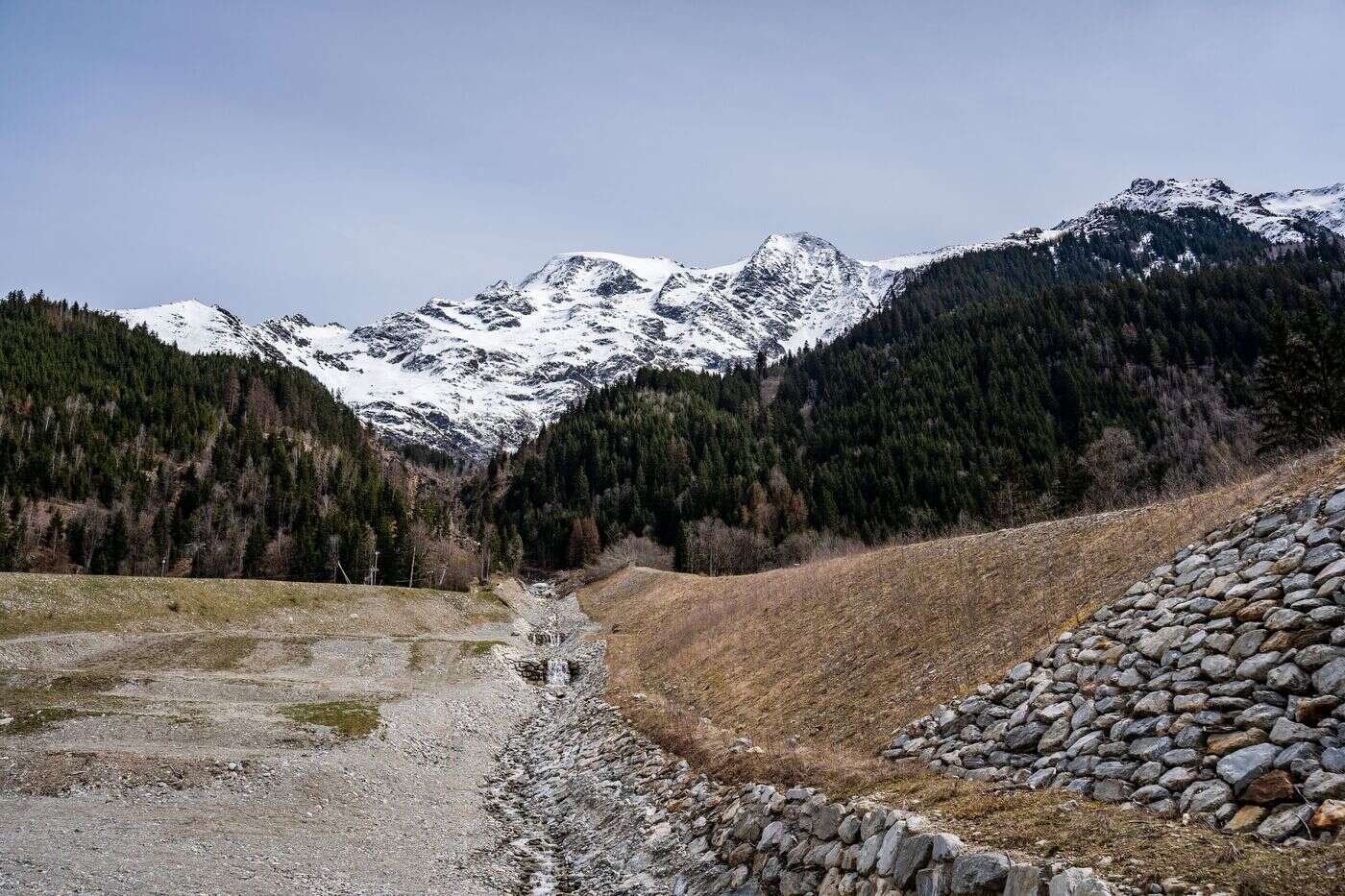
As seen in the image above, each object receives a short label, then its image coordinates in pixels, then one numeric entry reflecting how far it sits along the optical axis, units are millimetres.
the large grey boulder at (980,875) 9258
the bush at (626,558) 140125
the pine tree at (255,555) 118125
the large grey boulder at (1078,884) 7867
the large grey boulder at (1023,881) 8609
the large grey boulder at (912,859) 10586
